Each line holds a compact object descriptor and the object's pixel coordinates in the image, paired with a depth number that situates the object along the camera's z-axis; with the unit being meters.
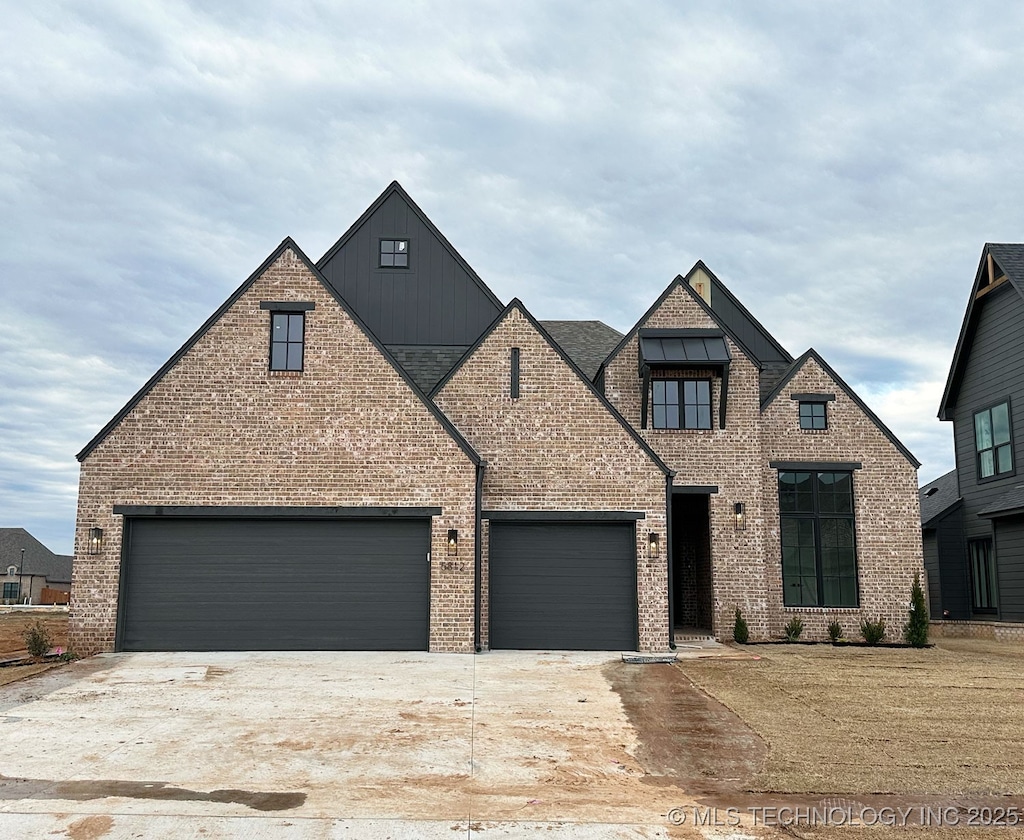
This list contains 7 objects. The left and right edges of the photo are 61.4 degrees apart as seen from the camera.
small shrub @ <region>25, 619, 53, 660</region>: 15.17
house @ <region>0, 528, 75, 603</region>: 65.19
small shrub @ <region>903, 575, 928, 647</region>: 19.77
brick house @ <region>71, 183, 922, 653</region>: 15.92
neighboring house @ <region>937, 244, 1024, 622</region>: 21.75
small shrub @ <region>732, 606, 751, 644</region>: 19.33
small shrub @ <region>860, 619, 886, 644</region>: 20.03
